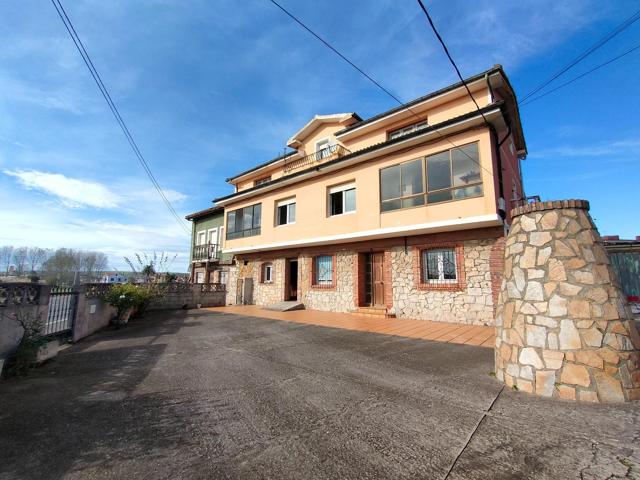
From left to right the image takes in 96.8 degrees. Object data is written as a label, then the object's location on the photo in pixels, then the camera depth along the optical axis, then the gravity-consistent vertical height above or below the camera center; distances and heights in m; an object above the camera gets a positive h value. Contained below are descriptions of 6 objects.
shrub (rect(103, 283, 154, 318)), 9.69 -0.78
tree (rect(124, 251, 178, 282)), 14.56 +0.24
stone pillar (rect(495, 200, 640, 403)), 3.17 -0.47
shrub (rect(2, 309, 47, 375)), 4.58 -1.15
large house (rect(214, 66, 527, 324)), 8.87 +2.52
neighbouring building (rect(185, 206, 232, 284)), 20.99 +2.11
